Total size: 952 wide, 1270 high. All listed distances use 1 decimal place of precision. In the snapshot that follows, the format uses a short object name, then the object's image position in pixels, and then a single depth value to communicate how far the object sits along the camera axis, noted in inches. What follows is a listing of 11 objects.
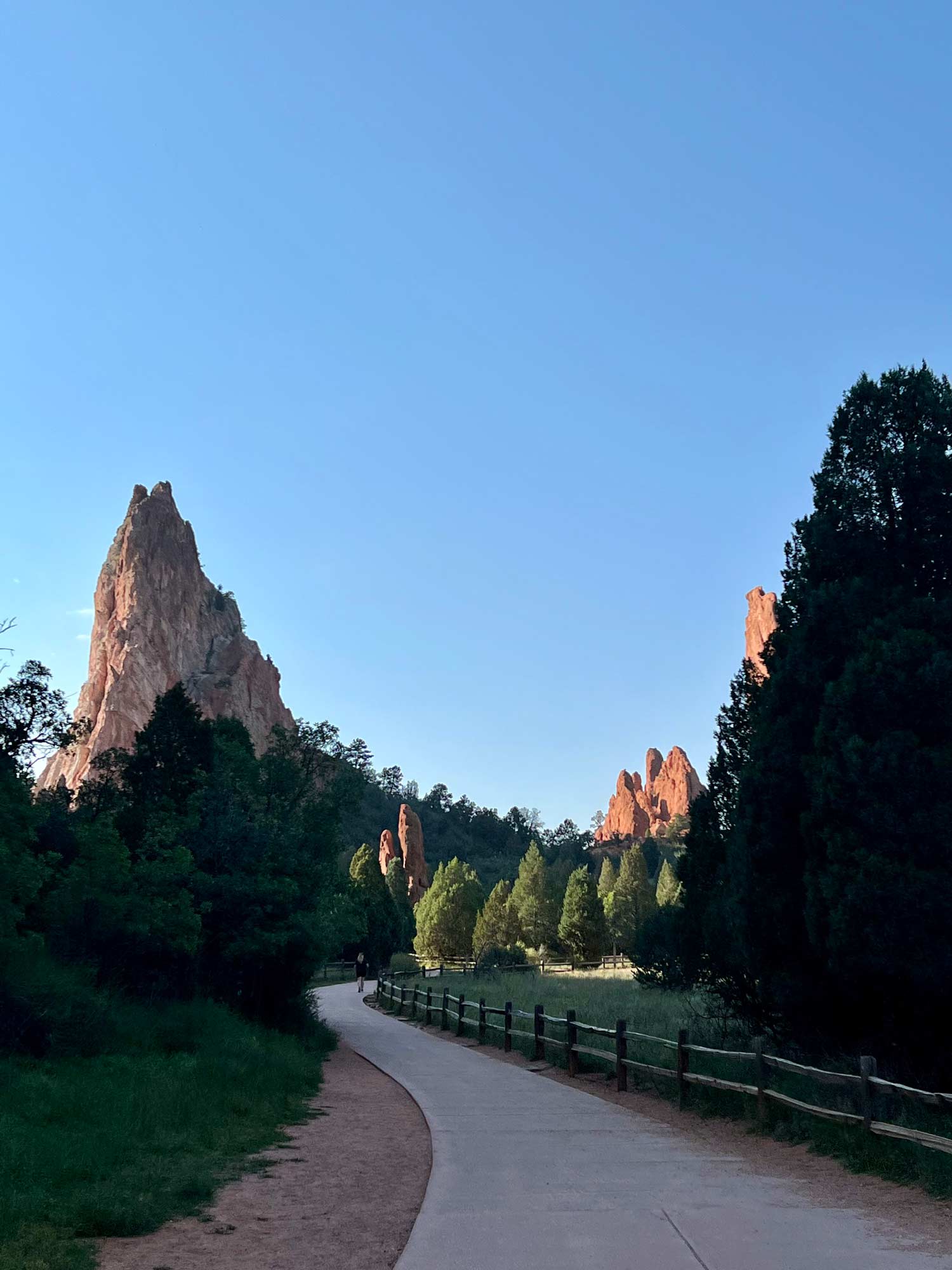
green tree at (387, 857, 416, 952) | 3528.5
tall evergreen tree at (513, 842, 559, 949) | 2982.3
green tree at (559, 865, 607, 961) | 2603.3
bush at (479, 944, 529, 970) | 2363.4
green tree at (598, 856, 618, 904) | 3660.9
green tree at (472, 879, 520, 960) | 2883.9
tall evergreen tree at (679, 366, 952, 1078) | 418.9
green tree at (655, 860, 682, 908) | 2915.1
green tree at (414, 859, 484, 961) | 2999.5
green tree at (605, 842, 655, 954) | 3048.7
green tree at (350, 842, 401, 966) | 2647.6
